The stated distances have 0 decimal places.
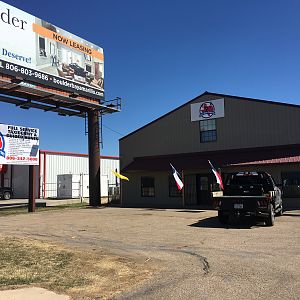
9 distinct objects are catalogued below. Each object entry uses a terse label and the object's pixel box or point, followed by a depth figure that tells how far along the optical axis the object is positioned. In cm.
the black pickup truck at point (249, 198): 1595
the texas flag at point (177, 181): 2433
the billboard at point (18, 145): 2514
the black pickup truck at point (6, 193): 4659
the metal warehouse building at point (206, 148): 2581
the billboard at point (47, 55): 2609
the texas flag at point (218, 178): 2061
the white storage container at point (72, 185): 4306
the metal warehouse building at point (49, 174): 4697
